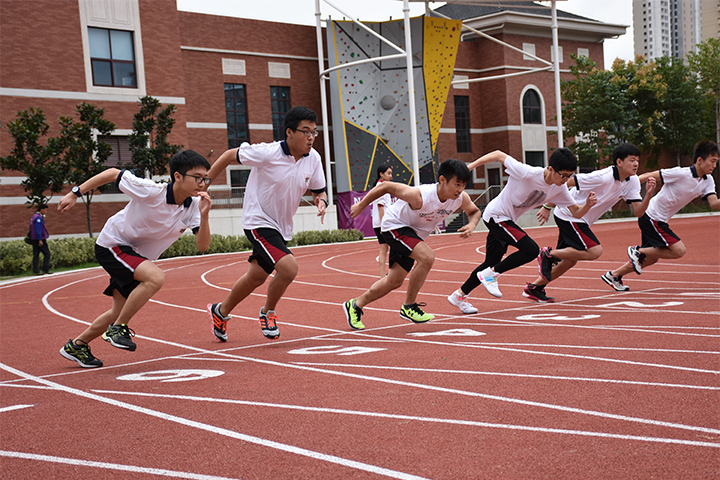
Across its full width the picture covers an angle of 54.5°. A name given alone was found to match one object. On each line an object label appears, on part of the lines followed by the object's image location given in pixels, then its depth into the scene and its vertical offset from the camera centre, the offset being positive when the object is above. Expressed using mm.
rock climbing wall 34031 +4062
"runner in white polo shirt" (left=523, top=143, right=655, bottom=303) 8906 -586
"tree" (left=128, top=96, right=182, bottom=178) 25172 +1854
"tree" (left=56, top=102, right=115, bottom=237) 22578 +1654
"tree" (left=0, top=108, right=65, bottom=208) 21531 +1226
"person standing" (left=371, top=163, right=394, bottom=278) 10481 -400
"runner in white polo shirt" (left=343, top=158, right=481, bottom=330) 7016 -505
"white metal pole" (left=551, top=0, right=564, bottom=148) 35469 +4683
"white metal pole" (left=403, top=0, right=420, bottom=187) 28734 +3819
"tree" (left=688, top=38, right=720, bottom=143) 43062 +5685
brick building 26109 +5141
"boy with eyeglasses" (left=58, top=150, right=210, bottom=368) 5750 -334
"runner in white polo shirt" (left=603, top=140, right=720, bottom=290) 9562 -676
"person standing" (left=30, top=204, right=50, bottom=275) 18141 -1069
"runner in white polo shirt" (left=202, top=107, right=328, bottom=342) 6457 -108
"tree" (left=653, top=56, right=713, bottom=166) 42344 +3293
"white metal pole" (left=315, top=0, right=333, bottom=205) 31641 +3891
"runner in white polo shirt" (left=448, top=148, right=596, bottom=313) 8141 -487
